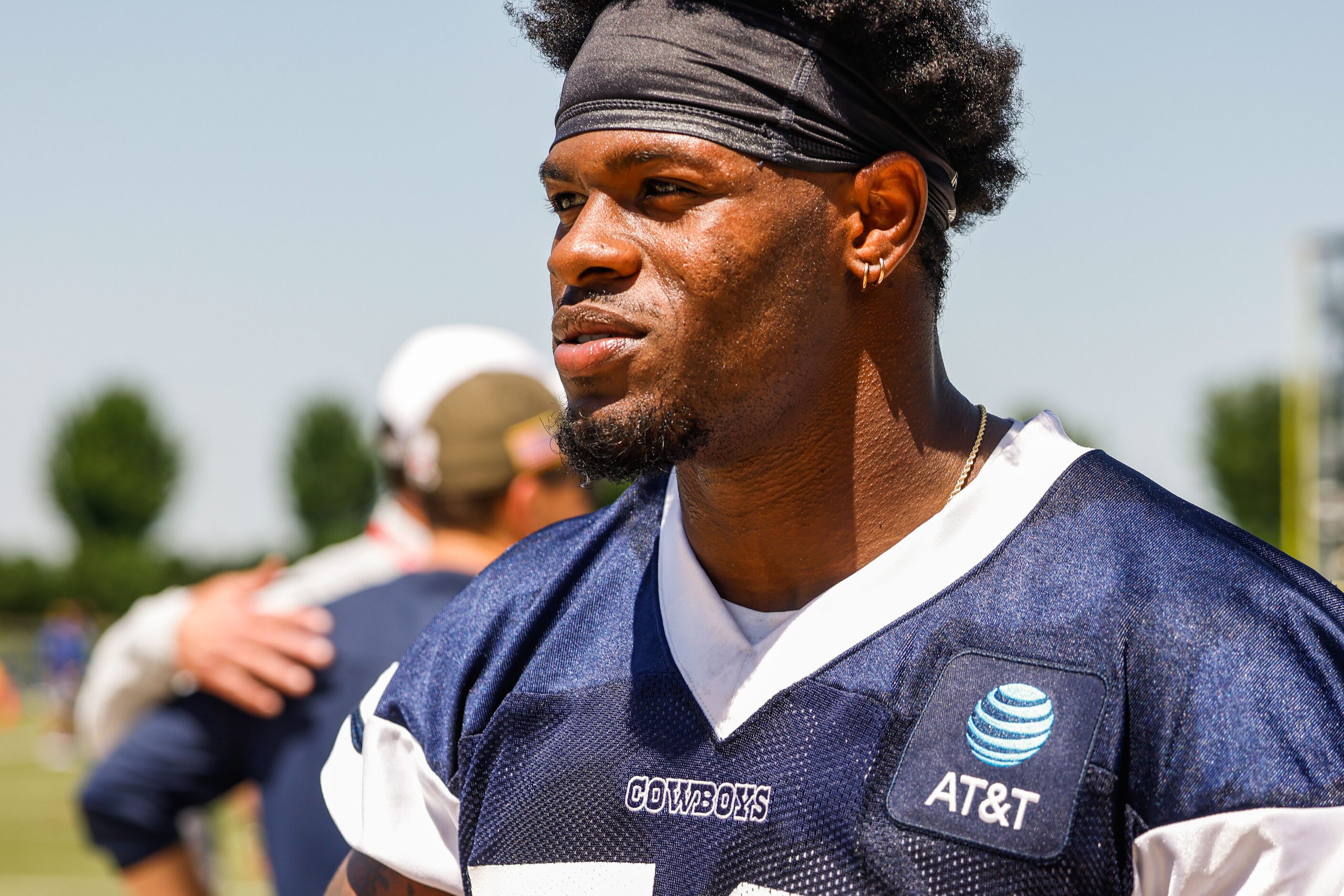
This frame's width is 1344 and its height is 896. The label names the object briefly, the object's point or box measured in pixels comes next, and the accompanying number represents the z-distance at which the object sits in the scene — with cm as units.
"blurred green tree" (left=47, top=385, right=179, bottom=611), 5606
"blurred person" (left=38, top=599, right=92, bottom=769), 2369
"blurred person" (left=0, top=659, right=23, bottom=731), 3161
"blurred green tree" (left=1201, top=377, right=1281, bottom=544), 5281
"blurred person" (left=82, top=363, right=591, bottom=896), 324
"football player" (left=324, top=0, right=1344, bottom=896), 167
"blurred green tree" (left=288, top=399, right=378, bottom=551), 6262
